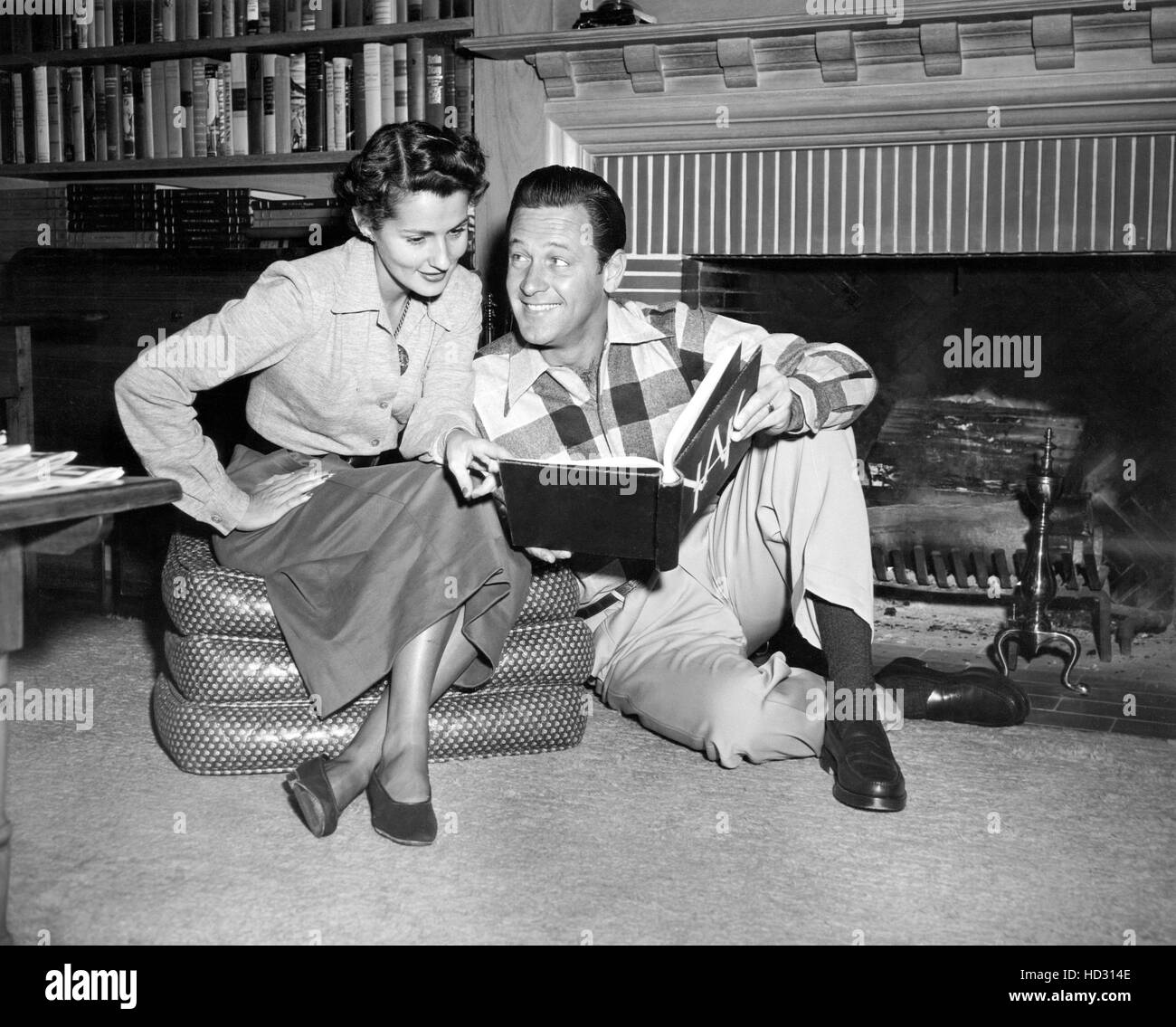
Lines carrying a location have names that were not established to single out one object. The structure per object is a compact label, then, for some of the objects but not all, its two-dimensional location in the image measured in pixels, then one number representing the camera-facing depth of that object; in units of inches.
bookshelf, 106.8
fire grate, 100.9
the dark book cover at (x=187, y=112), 115.3
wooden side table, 43.9
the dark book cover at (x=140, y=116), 117.6
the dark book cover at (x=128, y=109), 117.6
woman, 65.7
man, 71.4
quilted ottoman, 70.4
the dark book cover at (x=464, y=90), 105.4
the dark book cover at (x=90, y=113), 118.6
